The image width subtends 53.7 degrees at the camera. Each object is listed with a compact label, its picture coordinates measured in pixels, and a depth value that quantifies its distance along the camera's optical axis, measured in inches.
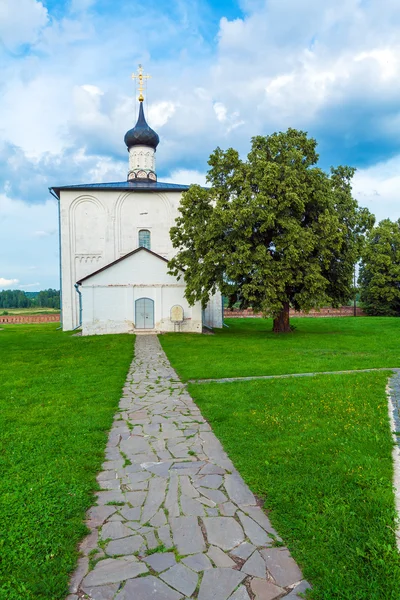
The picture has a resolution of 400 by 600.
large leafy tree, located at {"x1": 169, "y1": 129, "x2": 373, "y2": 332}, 693.9
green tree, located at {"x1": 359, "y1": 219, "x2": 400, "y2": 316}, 1589.6
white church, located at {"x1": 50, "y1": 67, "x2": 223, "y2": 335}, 1151.0
